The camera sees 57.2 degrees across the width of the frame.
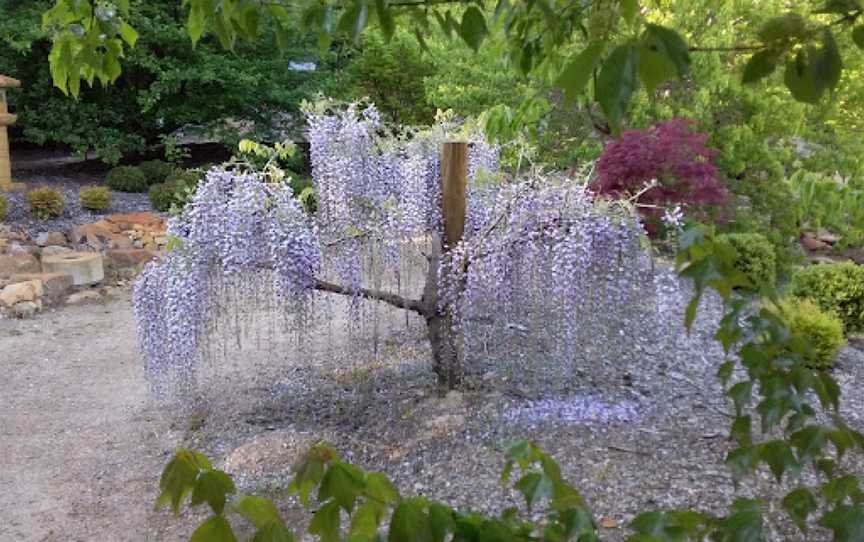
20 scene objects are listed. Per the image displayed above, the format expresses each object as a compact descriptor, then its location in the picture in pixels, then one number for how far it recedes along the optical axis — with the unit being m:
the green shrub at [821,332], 4.33
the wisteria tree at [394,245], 3.33
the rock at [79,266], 6.87
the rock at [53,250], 7.30
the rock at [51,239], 7.68
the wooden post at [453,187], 3.73
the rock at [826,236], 9.18
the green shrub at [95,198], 8.73
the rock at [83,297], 6.65
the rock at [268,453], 3.29
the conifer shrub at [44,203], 8.28
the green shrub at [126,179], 9.94
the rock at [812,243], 8.98
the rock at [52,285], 6.59
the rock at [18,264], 6.91
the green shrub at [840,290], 5.20
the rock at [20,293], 6.26
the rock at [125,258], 7.39
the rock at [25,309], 6.23
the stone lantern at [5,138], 8.84
